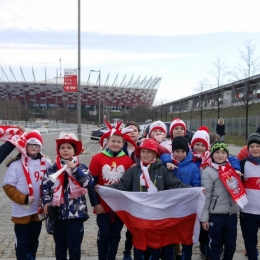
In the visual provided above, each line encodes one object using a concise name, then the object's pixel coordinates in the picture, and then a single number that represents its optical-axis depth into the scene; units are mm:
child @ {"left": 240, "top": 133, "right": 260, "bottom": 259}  3705
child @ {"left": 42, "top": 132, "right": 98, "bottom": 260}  3407
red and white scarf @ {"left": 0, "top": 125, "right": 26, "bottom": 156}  3658
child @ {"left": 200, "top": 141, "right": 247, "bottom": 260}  3581
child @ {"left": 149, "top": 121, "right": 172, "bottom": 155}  4300
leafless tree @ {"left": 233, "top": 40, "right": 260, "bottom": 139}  18579
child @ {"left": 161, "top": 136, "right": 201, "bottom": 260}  3649
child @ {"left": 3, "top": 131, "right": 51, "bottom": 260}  3465
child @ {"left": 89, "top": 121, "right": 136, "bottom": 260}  3749
